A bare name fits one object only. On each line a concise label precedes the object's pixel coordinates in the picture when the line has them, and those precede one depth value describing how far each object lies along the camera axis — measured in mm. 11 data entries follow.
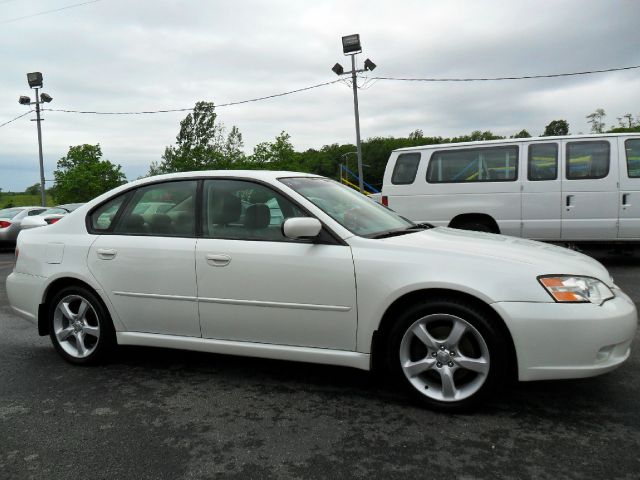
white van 8289
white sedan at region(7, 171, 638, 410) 2965
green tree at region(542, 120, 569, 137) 76188
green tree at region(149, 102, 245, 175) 66625
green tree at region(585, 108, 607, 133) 54469
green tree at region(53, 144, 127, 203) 72062
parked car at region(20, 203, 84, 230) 14381
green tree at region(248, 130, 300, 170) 57406
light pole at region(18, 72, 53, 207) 25859
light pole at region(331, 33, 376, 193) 20188
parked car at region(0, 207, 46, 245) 14797
